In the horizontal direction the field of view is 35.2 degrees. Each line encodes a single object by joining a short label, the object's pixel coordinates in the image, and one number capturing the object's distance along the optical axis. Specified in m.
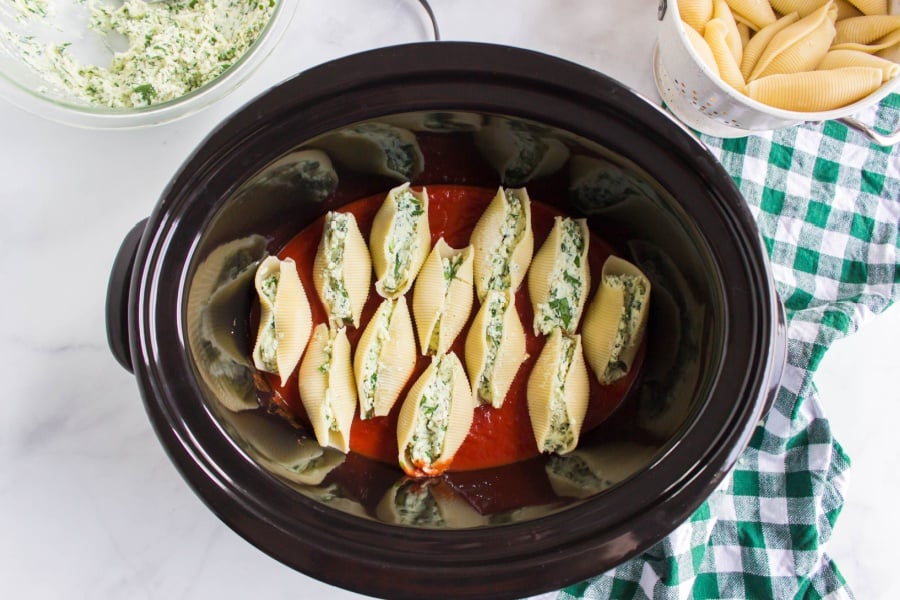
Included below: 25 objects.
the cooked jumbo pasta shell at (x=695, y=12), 0.71
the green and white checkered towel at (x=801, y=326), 0.76
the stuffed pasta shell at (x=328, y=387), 0.72
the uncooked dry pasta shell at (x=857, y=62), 0.69
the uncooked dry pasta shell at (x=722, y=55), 0.70
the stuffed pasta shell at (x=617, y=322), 0.73
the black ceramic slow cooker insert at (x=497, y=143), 0.63
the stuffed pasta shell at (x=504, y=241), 0.74
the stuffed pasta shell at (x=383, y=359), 0.74
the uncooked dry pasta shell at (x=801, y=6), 0.72
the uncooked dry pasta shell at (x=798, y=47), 0.71
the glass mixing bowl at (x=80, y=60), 0.72
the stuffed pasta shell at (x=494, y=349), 0.73
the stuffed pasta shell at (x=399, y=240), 0.73
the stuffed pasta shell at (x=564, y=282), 0.73
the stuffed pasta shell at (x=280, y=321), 0.72
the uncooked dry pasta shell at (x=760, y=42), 0.72
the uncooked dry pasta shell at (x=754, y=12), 0.72
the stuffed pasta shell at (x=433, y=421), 0.72
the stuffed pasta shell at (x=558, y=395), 0.72
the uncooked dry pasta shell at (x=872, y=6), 0.72
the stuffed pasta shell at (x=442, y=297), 0.74
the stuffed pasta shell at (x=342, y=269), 0.73
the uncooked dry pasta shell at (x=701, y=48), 0.70
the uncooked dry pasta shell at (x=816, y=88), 0.69
